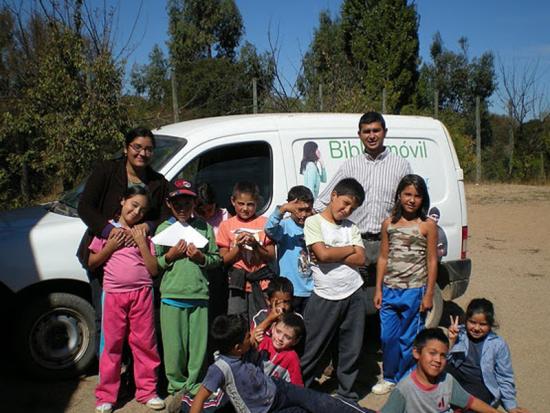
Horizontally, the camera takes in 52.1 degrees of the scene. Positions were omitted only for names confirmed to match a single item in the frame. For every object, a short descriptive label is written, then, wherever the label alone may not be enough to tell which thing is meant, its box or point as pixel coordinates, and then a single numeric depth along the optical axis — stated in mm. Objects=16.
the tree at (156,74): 11957
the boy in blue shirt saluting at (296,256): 3984
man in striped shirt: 4180
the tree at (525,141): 21750
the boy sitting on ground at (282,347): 3623
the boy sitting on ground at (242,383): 3193
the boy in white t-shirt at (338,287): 3715
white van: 4059
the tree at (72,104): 7508
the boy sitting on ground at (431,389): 3127
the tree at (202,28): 30438
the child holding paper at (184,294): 3695
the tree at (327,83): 13114
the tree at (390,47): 25281
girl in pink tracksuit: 3652
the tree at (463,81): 31734
